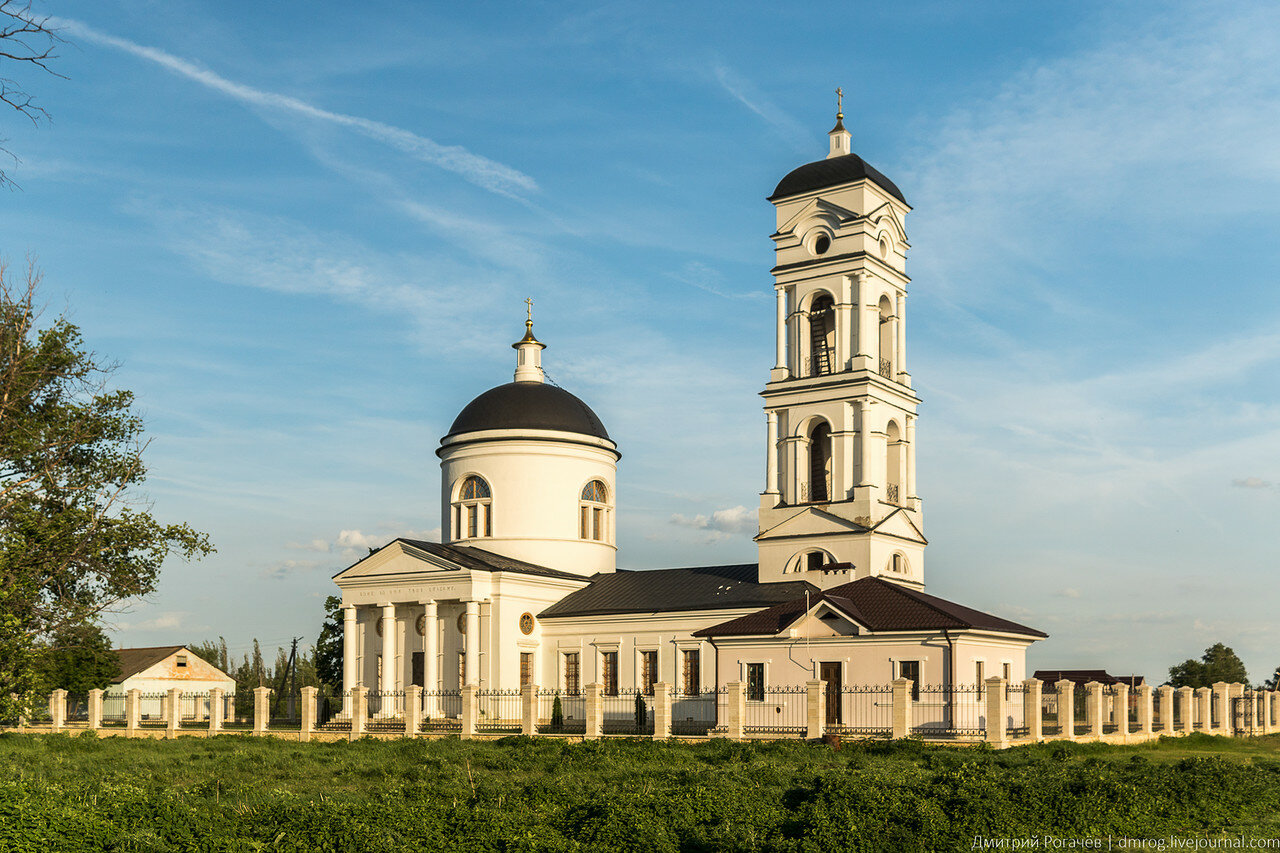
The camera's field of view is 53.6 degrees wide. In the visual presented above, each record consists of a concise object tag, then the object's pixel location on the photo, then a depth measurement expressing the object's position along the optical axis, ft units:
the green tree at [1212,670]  223.65
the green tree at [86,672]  176.70
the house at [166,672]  211.41
